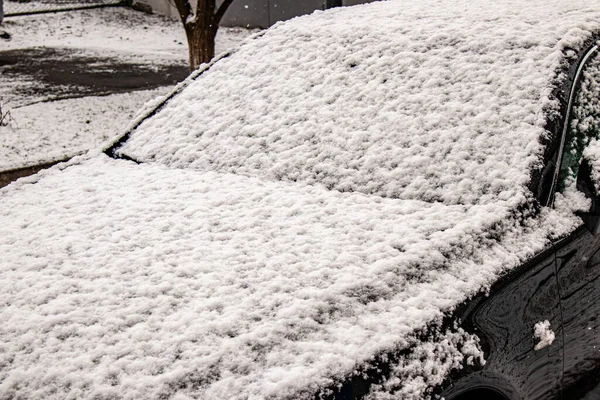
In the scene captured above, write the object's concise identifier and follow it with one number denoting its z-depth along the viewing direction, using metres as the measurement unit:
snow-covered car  1.43
